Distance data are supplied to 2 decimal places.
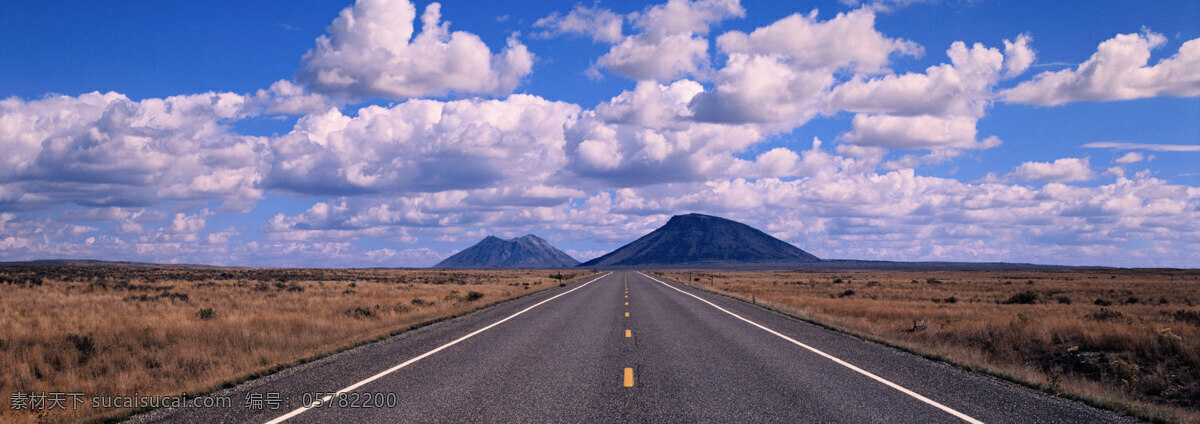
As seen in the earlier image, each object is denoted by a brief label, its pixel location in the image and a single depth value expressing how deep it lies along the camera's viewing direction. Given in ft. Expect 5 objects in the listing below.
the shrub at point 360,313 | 73.56
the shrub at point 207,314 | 70.64
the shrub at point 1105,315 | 76.03
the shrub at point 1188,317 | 74.85
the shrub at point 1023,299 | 120.88
